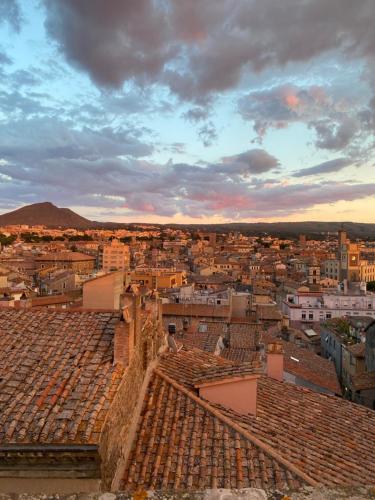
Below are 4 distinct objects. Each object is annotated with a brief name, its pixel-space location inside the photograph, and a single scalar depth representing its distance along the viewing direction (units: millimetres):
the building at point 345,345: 25052
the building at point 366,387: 17844
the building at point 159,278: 60872
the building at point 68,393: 4453
